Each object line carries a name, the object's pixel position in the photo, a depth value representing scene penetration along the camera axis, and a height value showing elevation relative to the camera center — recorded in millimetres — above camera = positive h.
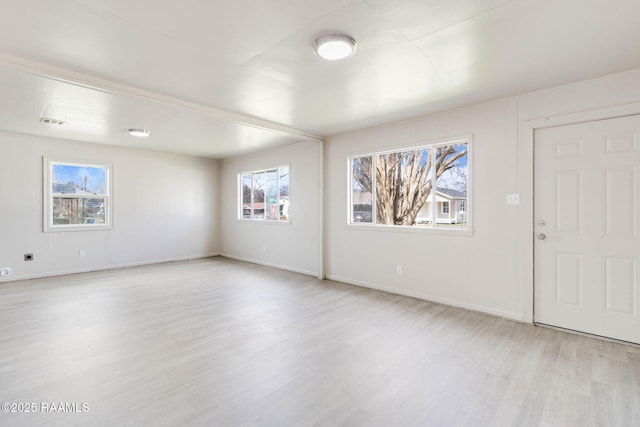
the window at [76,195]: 5630 +331
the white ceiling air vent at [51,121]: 4352 +1326
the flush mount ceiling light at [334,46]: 2258 +1268
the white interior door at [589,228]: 2850 -140
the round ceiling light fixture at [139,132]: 4945 +1320
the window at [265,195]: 6484 +411
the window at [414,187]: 4012 +393
